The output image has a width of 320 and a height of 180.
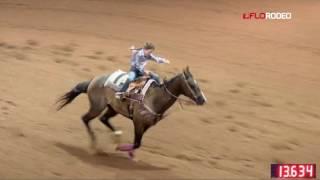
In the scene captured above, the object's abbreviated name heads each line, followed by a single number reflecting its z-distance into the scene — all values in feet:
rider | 65.72
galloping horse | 64.64
